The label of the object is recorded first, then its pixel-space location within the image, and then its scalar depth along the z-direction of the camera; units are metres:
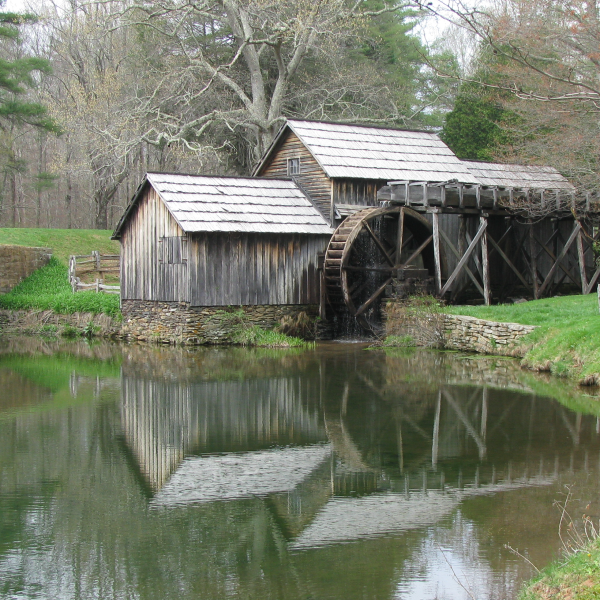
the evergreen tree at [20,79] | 31.73
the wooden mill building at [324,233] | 21.42
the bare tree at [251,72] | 30.27
